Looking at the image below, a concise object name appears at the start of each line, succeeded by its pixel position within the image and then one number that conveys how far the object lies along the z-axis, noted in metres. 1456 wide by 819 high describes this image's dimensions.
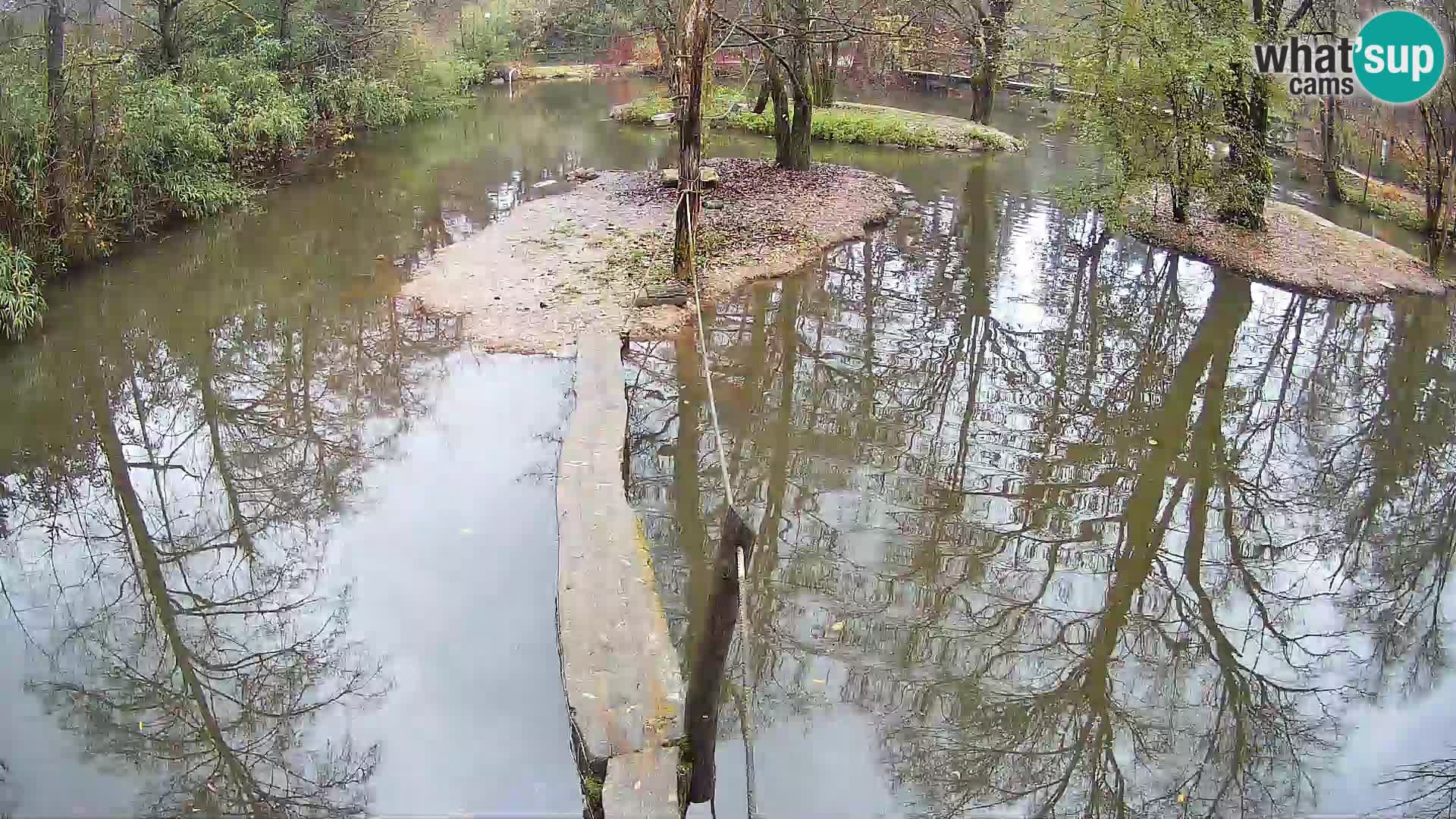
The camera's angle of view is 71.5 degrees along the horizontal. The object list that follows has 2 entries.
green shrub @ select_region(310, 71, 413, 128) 20.05
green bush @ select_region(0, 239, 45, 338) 9.30
